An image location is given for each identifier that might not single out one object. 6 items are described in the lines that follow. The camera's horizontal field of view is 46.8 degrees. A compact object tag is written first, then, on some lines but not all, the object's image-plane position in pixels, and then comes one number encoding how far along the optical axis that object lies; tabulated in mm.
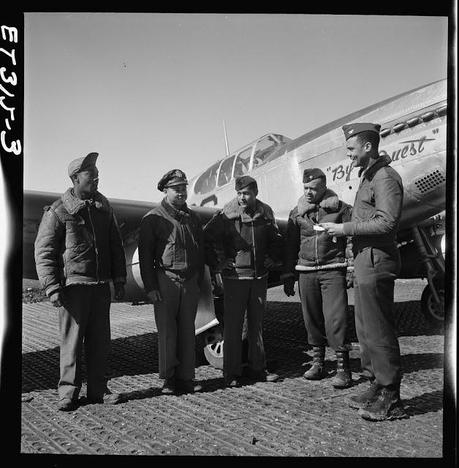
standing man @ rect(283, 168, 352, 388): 4125
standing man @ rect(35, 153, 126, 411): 3697
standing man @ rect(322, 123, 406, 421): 3357
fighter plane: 4730
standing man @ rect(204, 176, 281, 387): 4281
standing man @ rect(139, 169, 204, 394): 4043
